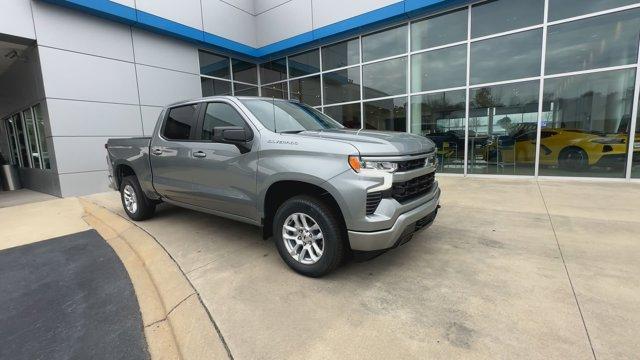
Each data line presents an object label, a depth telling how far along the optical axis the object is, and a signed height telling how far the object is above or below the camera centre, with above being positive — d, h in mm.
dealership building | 7598 +1845
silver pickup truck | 2777 -357
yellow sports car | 7523 -496
